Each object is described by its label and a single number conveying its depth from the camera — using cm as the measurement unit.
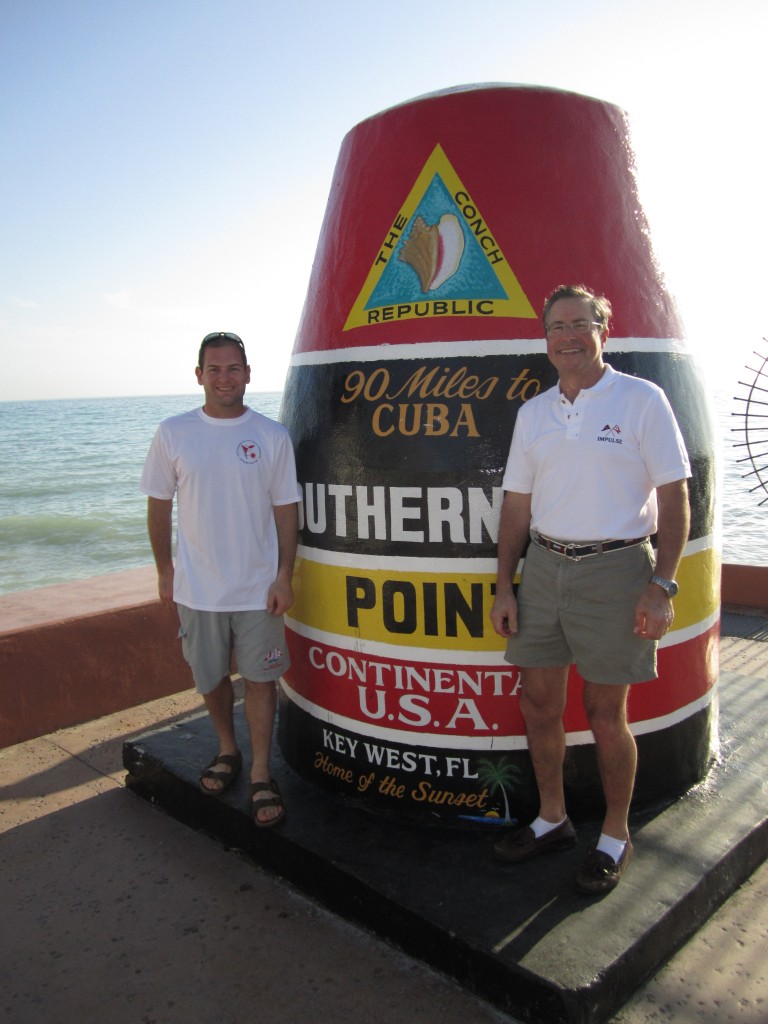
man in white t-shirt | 320
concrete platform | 240
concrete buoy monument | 303
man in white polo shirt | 248
